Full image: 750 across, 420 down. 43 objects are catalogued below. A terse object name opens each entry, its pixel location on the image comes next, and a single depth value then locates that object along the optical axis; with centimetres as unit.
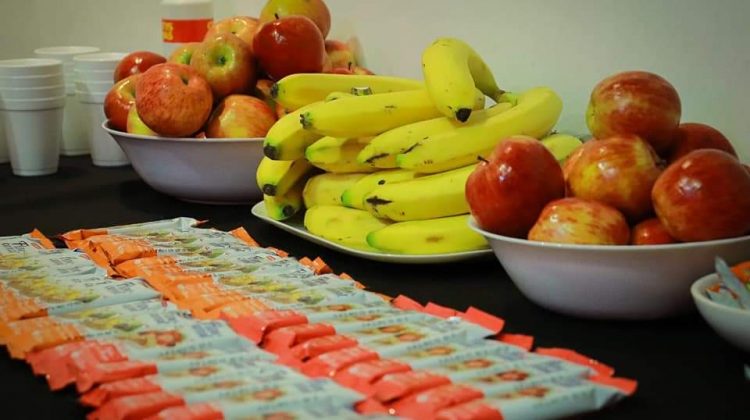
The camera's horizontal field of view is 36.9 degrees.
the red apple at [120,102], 164
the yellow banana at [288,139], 132
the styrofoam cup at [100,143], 190
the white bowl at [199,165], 149
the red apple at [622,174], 102
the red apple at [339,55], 171
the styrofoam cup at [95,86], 187
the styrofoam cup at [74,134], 203
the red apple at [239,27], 166
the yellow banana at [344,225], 125
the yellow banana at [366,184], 126
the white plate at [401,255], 119
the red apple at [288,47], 152
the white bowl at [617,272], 96
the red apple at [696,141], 109
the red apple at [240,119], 149
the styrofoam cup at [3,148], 195
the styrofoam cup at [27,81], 179
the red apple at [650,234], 99
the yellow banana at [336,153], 131
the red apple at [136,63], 177
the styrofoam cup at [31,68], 179
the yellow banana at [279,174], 136
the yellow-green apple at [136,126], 155
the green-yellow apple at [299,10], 169
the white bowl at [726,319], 87
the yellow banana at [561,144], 125
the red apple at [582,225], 98
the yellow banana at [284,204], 138
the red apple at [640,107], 106
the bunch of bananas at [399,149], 120
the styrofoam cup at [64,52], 203
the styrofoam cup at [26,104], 180
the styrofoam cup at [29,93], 179
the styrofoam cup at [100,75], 187
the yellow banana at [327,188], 132
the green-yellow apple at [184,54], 161
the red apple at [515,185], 104
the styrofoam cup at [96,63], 187
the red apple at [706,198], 95
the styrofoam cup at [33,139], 182
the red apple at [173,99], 147
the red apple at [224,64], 153
